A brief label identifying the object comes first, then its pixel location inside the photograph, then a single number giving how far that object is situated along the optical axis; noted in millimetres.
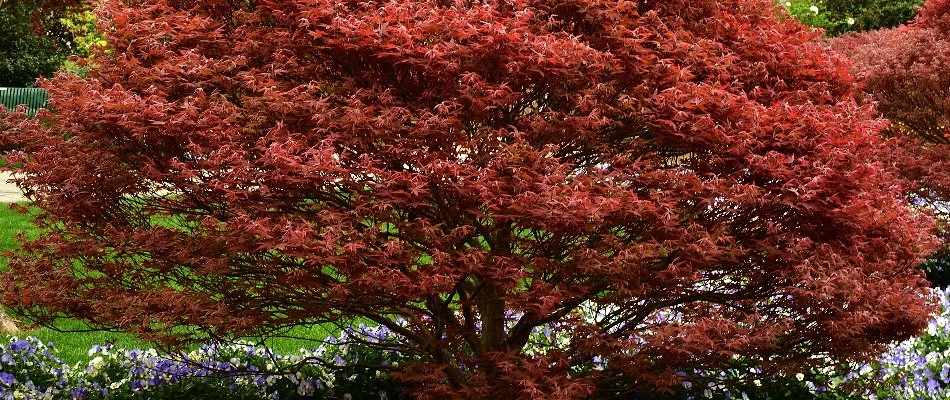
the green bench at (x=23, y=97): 20766
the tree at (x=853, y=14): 21703
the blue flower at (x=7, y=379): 5461
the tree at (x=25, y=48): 24719
